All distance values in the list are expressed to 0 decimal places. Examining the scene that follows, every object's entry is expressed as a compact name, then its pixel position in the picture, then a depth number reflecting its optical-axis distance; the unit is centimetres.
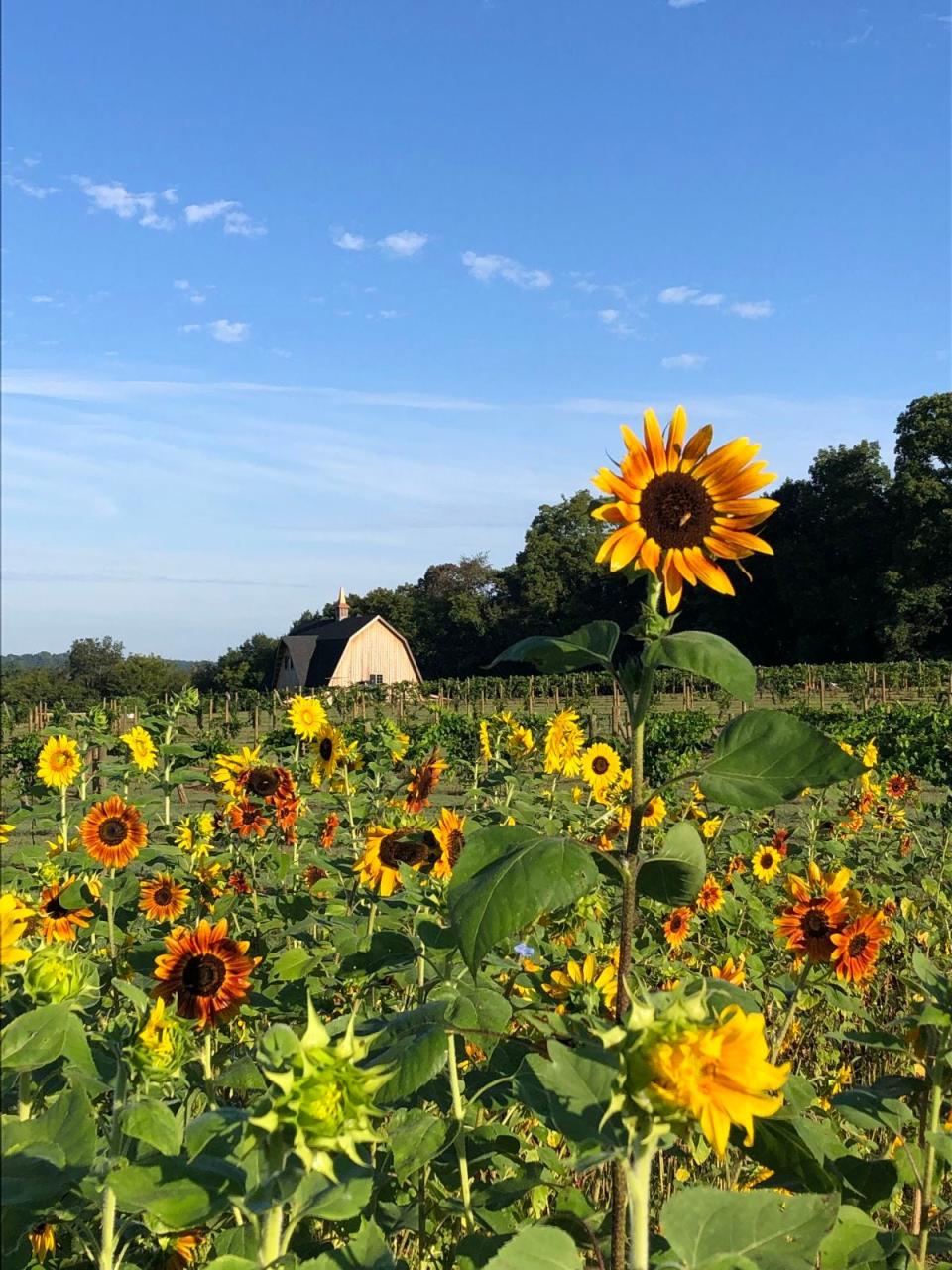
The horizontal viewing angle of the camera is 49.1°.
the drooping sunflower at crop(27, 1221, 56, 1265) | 151
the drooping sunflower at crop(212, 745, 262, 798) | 366
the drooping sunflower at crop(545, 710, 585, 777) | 445
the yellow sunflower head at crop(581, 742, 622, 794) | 449
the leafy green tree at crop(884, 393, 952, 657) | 3828
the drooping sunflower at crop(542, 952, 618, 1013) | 187
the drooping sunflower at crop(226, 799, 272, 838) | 352
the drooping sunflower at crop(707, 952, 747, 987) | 277
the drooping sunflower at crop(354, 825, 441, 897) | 270
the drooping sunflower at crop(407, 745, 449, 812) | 341
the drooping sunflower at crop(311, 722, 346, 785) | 372
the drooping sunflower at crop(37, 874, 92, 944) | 266
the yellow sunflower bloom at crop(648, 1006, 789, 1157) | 81
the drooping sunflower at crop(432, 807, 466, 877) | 262
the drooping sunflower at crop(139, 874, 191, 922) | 310
